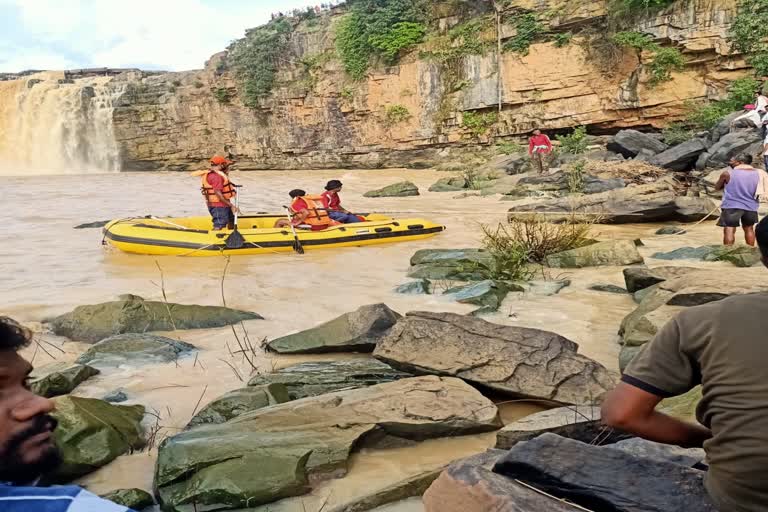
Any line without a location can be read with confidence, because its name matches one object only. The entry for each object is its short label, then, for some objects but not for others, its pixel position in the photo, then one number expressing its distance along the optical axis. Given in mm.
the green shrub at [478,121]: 25203
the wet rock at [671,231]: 9740
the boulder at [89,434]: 3074
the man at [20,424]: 1164
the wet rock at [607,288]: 6275
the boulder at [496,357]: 3680
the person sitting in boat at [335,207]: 11117
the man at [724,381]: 1532
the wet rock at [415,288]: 6770
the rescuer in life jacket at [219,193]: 10219
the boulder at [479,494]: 1872
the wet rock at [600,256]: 7422
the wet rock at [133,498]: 2723
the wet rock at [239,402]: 3553
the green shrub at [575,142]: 20219
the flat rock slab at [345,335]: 4793
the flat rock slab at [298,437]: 2762
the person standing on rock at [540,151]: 18188
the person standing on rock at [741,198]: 7711
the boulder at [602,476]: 1896
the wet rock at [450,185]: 18250
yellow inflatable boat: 9719
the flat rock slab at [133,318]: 5609
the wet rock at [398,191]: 17891
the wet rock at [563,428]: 2760
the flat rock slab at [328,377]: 3932
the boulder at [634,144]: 17875
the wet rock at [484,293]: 6035
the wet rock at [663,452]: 2291
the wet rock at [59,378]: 3990
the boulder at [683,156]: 15281
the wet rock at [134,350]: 4727
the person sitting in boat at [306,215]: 10562
